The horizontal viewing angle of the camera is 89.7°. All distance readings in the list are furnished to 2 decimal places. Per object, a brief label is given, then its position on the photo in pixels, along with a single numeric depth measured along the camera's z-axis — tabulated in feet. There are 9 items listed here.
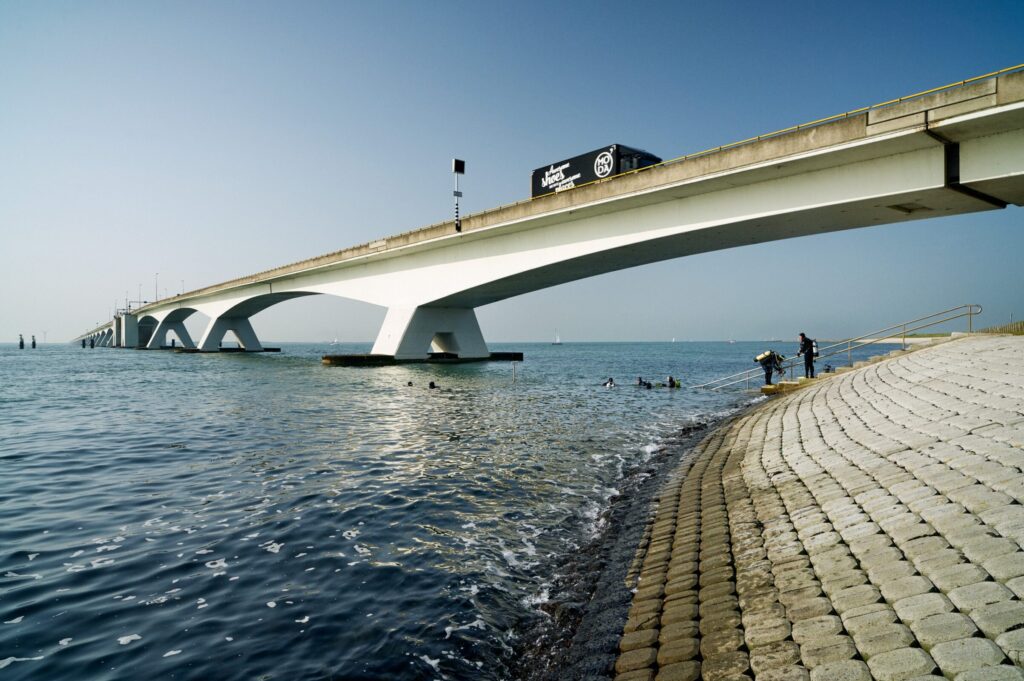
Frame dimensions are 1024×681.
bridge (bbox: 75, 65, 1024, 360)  50.88
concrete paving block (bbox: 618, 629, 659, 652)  13.87
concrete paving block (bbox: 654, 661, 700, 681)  11.76
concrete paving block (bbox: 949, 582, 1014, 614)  11.22
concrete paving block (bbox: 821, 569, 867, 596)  13.82
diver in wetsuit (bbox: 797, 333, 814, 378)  70.13
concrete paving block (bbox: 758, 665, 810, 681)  10.75
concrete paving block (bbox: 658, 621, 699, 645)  13.55
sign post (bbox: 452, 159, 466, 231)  123.39
